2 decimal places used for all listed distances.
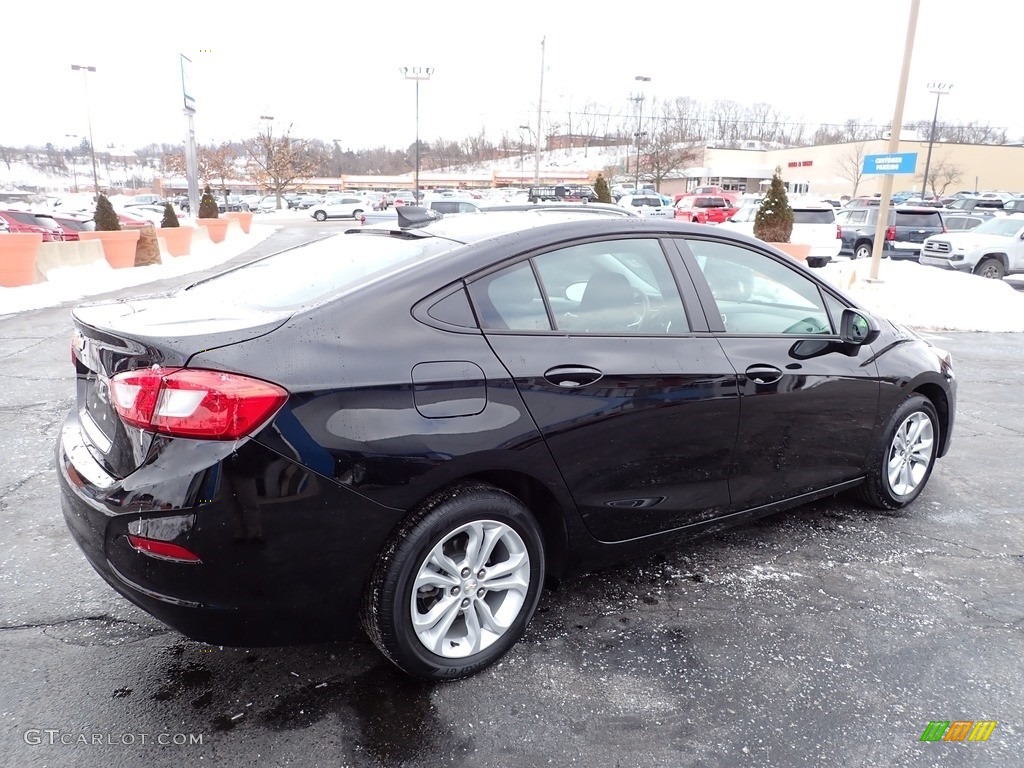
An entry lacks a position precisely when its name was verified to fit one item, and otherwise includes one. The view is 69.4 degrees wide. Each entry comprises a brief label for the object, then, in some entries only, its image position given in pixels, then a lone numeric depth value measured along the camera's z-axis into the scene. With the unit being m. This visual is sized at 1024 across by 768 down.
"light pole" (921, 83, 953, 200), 58.61
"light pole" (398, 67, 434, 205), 45.25
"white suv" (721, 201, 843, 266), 18.59
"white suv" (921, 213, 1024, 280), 16.48
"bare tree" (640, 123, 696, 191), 65.69
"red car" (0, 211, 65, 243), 18.45
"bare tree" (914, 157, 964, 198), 71.88
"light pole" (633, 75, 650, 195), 62.78
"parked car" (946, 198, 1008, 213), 37.25
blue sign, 13.12
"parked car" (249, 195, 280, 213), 60.13
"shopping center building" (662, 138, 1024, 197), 74.62
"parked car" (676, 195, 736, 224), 30.25
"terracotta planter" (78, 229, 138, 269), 16.37
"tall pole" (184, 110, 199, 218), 25.84
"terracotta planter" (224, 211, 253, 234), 29.70
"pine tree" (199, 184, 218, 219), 28.19
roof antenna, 3.35
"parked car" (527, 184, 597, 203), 38.72
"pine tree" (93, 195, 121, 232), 18.08
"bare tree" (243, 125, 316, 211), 57.59
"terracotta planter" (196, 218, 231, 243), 24.88
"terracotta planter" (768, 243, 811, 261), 14.71
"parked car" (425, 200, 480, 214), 26.86
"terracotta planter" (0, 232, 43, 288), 12.55
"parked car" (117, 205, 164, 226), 30.92
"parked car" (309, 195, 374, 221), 47.78
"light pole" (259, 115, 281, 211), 57.36
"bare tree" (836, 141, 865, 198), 73.06
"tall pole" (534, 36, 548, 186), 47.94
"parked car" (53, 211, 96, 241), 21.59
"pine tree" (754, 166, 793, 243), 15.39
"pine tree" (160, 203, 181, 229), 21.88
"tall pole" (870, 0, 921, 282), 13.68
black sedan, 2.16
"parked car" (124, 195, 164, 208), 55.21
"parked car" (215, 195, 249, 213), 50.96
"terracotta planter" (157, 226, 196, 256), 19.20
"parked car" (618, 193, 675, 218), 32.49
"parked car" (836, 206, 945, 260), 20.00
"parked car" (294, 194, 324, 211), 62.00
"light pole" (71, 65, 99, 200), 51.90
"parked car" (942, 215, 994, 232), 23.31
